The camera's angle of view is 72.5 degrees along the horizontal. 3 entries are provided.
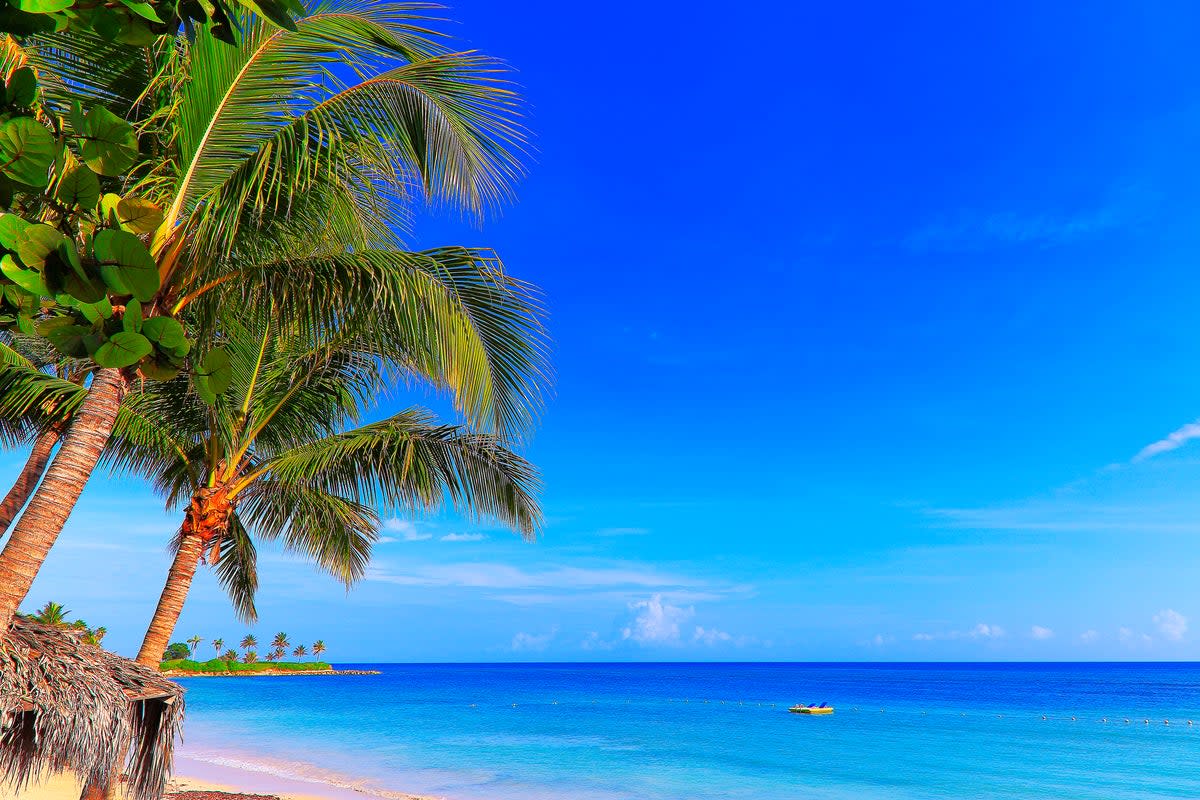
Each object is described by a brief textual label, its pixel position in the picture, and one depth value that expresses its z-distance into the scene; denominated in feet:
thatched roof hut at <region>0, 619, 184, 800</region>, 15.29
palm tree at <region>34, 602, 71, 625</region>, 115.85
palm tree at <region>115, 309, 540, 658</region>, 25.95
